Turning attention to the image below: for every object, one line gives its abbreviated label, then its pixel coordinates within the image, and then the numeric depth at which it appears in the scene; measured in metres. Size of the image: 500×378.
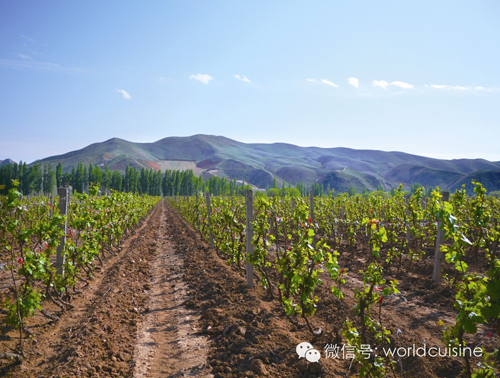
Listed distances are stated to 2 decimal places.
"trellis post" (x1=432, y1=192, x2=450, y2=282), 7.19
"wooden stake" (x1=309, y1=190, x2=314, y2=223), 12.70
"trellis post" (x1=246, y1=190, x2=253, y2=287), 6.70
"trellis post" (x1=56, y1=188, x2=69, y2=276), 6.26
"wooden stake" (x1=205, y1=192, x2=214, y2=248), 11.55
